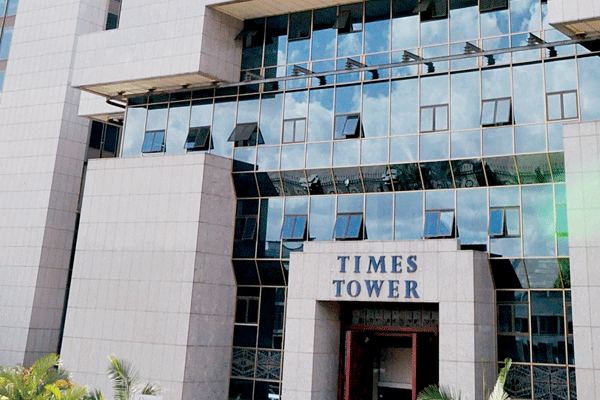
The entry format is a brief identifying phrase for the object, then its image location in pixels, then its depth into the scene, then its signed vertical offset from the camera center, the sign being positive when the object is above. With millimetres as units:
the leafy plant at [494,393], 16359 -546
